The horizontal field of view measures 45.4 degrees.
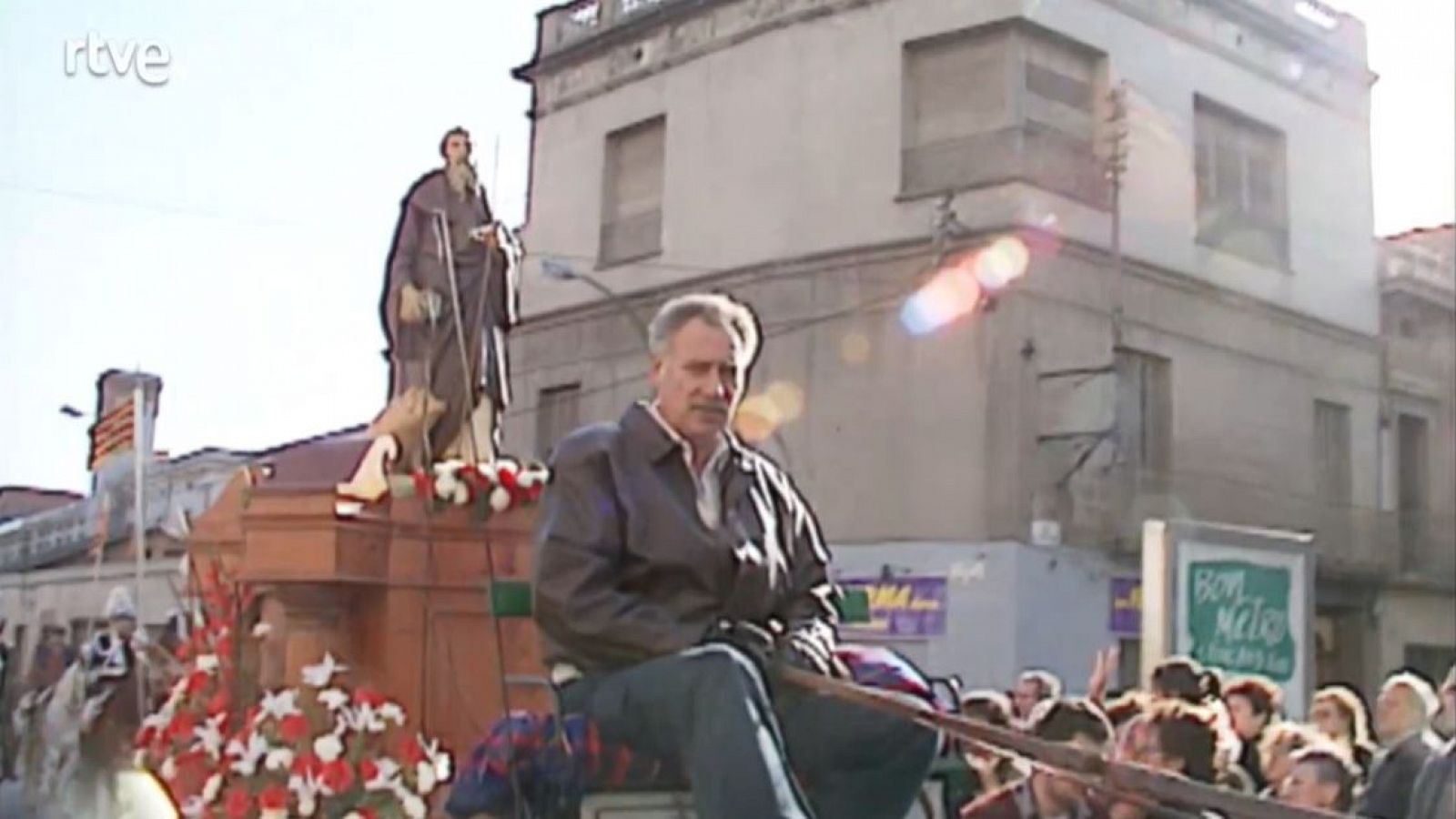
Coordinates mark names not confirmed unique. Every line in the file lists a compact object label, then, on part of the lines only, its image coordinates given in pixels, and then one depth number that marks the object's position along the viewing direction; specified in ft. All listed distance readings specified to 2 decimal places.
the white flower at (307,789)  14.11
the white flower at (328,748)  14.26
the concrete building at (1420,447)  77.82
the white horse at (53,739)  24.79
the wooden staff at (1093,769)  6.86
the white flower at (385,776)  14.14
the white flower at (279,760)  14.28
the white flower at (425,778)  14.32
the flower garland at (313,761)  14.16
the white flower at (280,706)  14.52
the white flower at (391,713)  14.71
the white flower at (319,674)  14.87
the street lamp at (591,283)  67.92
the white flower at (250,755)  14.33
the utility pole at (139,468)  25.37
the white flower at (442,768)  14.49
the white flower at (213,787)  14.61
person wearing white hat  24.11
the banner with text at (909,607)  60.34
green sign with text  28.71
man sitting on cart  9.75
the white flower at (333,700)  14.61
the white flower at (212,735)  15.03
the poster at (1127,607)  63.26
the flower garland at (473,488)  20.18
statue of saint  22.48
